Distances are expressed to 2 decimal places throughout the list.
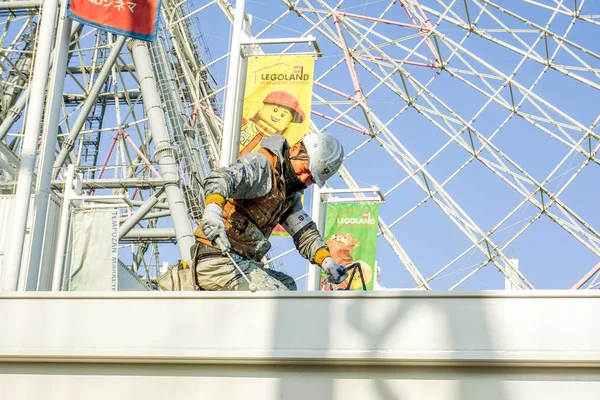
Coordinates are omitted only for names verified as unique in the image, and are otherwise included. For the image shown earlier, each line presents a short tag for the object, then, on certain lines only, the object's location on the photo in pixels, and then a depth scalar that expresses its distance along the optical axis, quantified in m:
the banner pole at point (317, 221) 13.81
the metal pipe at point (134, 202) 19.82
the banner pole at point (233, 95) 10.44
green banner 15.20
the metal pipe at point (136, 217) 22.25
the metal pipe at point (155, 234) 27.53
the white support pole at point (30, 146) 8.38
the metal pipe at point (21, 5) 15.05
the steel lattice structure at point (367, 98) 24.81
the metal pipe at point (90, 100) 15.92
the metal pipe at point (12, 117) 21.95
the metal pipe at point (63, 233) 17.02
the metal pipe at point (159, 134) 19.11
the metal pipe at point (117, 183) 21.73
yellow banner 10.92
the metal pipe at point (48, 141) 7.82
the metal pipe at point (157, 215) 26.88
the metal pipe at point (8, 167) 17.97
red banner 8.83
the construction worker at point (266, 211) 5.46
